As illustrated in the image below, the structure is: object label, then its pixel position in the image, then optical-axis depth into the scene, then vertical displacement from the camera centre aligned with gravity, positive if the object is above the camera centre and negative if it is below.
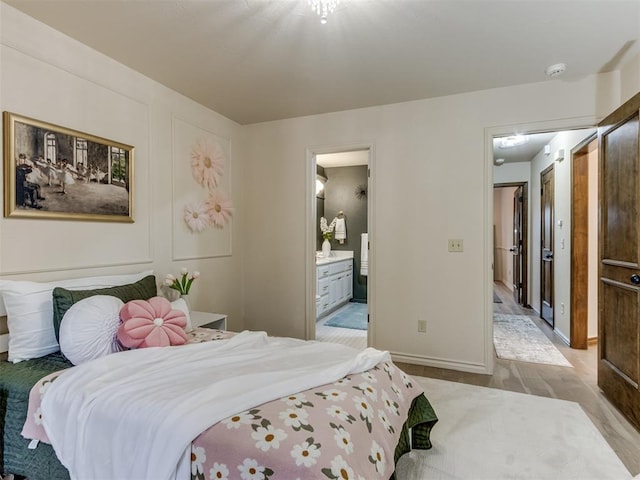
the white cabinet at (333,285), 4.73 -0.77
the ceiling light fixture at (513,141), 4.32 +1.25
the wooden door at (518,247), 5.89 -0.23
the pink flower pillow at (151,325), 1.78 -0.49
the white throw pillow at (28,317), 1.77 -0.42
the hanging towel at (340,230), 6.07 +0.12
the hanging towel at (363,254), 5.86 -0.31
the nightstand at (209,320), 2.64 -0.67
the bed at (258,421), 1.10 -0.70
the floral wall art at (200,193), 3.01 +0.44
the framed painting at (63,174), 1.89 +0.43
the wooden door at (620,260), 2.12 -0.18
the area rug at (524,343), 3.29 -1.22
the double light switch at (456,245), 3.03 -0.09
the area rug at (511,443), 1.67 -1.20
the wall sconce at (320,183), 5.90 +0.98
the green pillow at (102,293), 1.83 -0.34
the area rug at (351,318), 4.58 -1.22
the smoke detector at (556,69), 2.45 +1.24
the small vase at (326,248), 5.93 -0.21
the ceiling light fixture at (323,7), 1.77 +1.26
